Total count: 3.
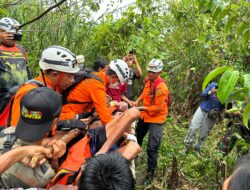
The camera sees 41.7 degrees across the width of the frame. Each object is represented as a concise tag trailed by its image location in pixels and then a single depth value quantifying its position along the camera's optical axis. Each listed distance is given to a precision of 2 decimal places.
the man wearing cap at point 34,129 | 1.67
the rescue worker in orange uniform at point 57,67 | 2.54
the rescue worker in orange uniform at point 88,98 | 2.95
